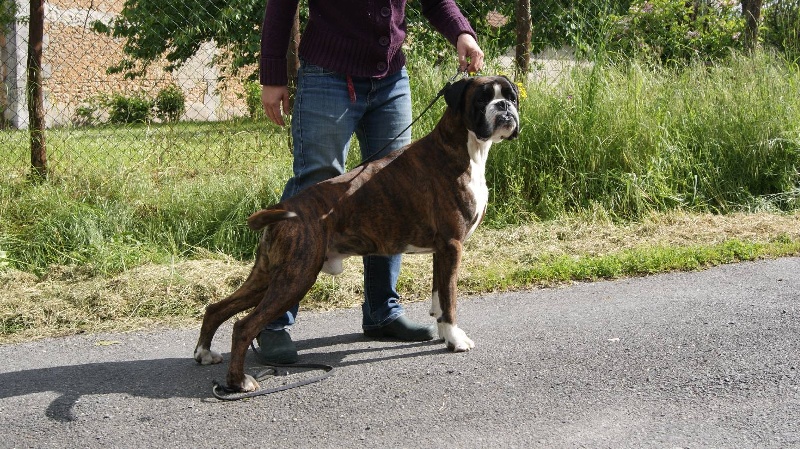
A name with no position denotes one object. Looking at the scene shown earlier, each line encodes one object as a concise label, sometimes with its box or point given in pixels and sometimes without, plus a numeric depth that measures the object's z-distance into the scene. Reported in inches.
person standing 163.9
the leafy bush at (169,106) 293.3
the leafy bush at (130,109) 297.1
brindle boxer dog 151.0
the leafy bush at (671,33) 352.8
